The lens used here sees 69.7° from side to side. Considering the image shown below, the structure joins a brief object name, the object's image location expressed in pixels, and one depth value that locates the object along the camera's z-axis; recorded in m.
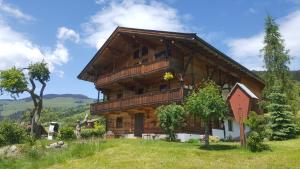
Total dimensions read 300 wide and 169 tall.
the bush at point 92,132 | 21.96
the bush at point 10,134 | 20.11
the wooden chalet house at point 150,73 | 18.08
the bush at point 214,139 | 16.52
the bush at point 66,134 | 19.80
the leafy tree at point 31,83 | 25.61
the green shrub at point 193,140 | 15.78
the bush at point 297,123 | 15.57
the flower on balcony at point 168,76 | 18.00
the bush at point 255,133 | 11.37
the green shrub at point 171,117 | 14.75
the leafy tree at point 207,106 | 12.86
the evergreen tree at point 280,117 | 15.37
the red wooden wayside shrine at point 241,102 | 12.41
